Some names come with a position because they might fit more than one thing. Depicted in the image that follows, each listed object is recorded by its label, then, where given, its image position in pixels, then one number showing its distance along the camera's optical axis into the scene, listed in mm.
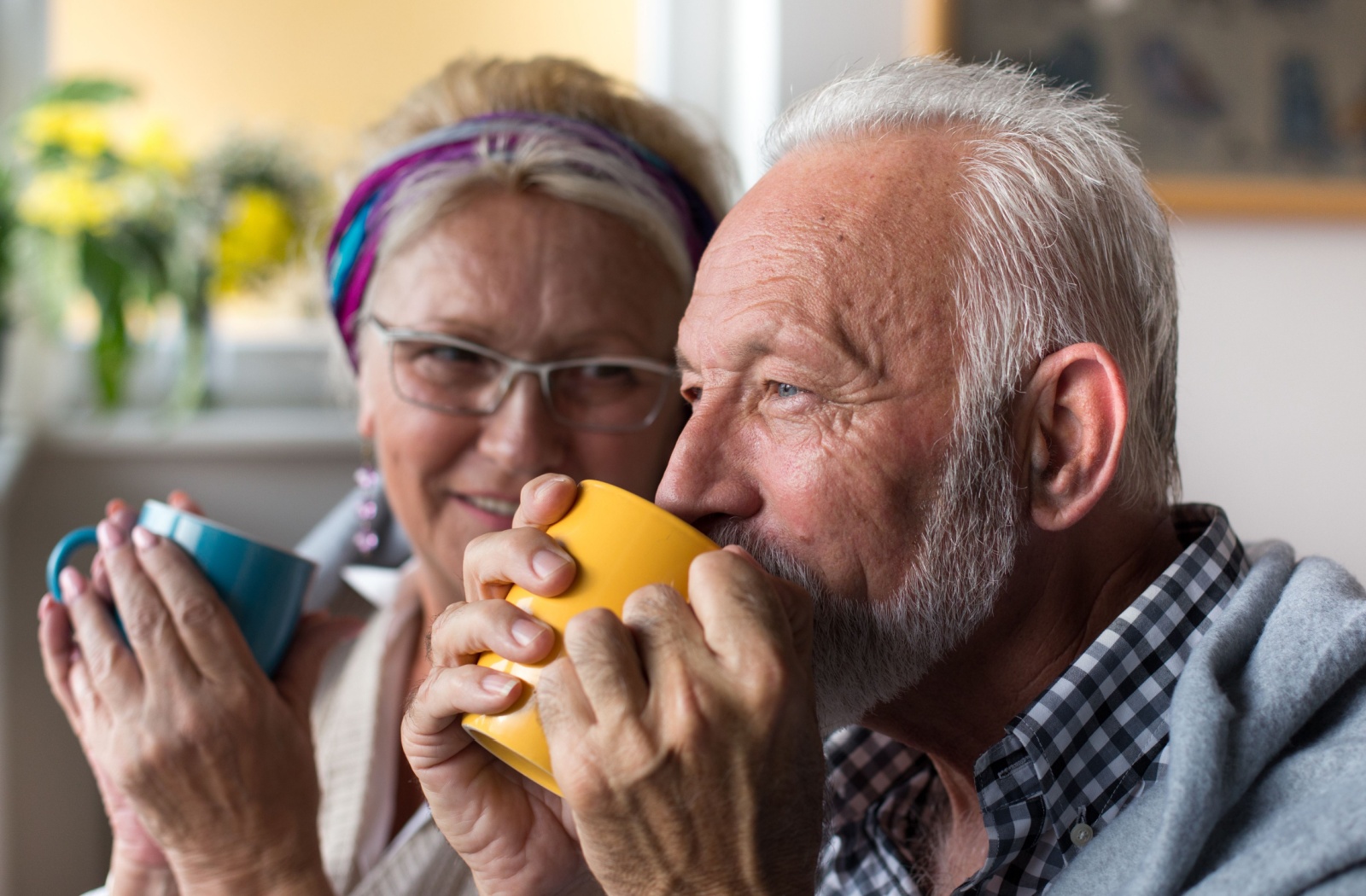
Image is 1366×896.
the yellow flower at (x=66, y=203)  2018
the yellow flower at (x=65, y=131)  2045
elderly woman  1067
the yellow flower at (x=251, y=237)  2180
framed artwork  1762
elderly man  646
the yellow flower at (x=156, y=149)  2109
